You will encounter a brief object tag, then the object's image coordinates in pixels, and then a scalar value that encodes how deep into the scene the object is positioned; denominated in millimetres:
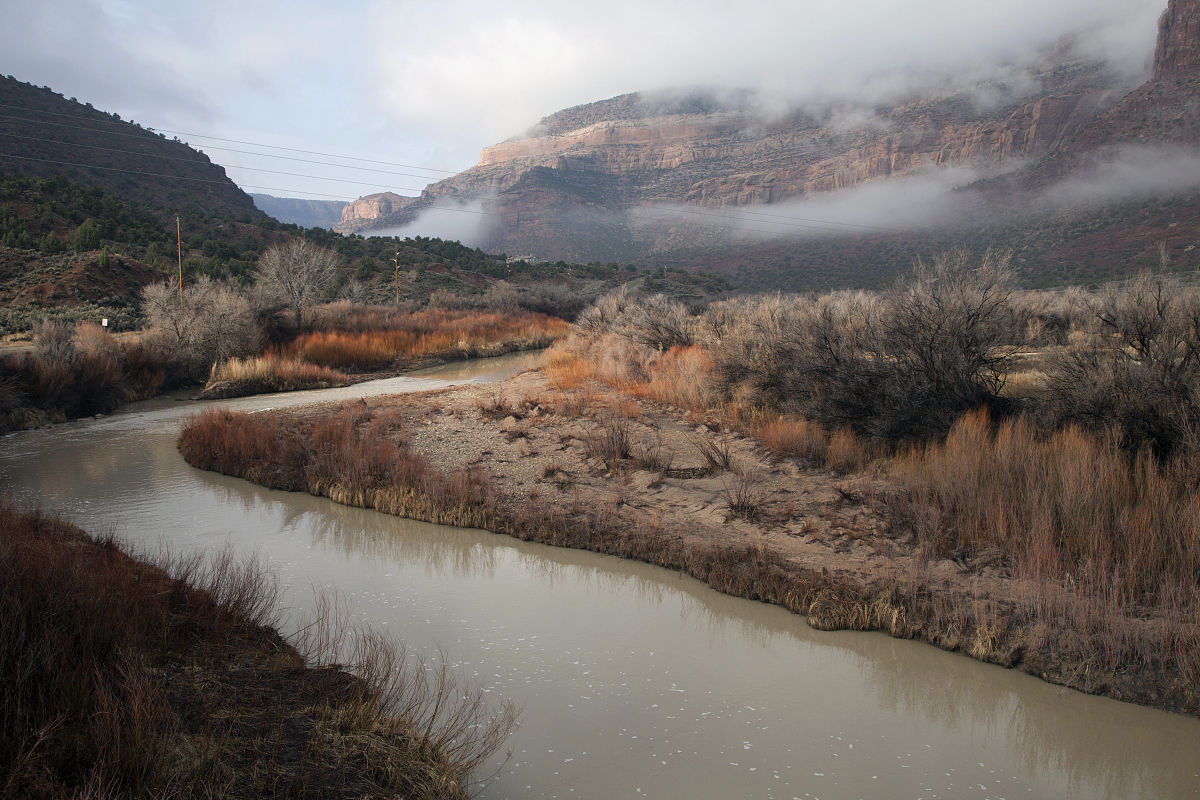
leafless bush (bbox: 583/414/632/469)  12094
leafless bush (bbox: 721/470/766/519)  9688
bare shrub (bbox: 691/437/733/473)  11438
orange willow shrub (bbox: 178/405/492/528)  11125
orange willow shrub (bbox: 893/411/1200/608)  6676
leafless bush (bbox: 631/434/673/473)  11569
